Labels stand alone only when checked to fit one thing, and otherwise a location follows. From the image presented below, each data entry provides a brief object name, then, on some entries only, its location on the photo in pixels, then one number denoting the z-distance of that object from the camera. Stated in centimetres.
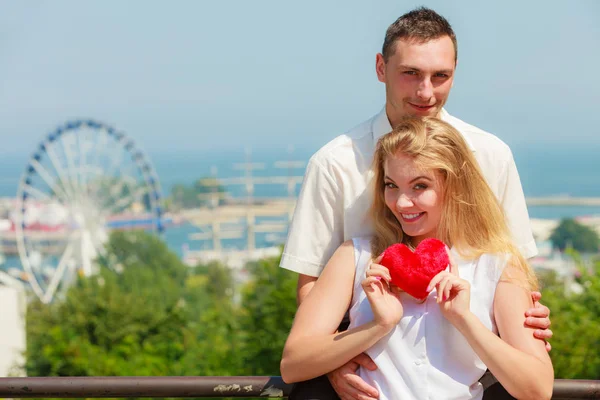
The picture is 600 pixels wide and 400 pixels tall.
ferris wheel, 3453
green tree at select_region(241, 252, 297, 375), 2220
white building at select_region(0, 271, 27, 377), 3181
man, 247
